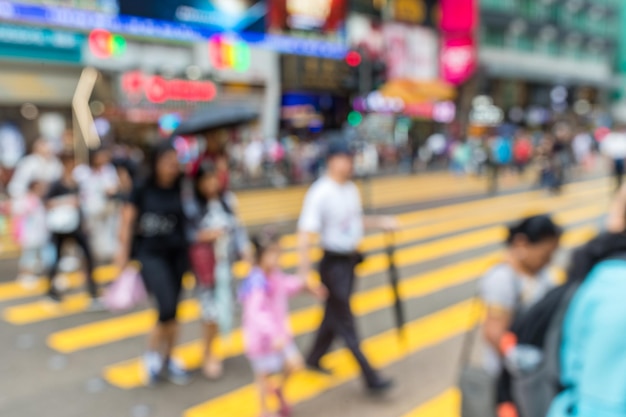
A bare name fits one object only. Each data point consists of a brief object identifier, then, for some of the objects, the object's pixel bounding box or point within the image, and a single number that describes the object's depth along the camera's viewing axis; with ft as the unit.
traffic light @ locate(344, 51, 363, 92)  46.65
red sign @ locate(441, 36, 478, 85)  130.62
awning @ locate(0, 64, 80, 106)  65.31
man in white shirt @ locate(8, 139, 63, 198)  26.48
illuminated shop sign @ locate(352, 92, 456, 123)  109.73
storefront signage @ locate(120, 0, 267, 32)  65.10
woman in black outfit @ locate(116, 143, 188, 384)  16.21
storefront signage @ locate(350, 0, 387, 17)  108.93
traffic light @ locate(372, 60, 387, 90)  49.98
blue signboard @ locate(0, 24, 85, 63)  65.05
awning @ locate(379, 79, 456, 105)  95.50
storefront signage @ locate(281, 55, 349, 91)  96.63
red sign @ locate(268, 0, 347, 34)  89.76
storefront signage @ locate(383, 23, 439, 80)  118.80
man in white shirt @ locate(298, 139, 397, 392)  15.81
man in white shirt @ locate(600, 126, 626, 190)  52.34
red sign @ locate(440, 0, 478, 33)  128.67
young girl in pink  13.65
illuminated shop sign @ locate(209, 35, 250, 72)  85.05
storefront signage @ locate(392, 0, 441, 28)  120.57
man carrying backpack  5.85
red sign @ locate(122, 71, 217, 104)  74.43
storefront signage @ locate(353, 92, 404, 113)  107.14
